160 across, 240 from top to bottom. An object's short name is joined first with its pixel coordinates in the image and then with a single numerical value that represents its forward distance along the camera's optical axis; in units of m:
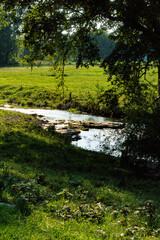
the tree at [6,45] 112.75
